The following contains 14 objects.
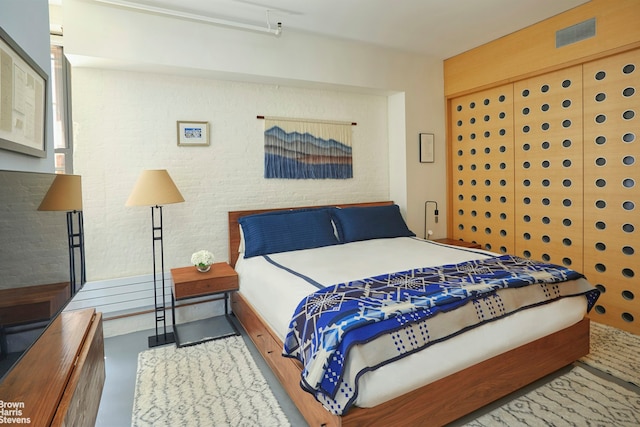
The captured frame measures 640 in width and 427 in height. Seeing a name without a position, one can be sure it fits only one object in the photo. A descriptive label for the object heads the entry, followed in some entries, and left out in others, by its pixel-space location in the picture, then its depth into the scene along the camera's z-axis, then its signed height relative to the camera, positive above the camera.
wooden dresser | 1.17 -0.62
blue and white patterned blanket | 1.56 -0.52
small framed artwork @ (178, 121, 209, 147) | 3.37 +0.70
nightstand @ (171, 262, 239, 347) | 2.89 -0.66
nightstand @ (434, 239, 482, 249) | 4.04 -0.46
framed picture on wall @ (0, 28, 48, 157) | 1.41 +0.48
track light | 2.81 +1.58
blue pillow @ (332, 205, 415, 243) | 3.64 -0.19
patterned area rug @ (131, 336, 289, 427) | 1.98 -1.12
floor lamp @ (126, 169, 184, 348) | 2.86 +0.10
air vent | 3.02 +1.43
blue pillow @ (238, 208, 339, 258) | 3.24 -0.23
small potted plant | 3.08 -0.44
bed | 1.61 -0.78
